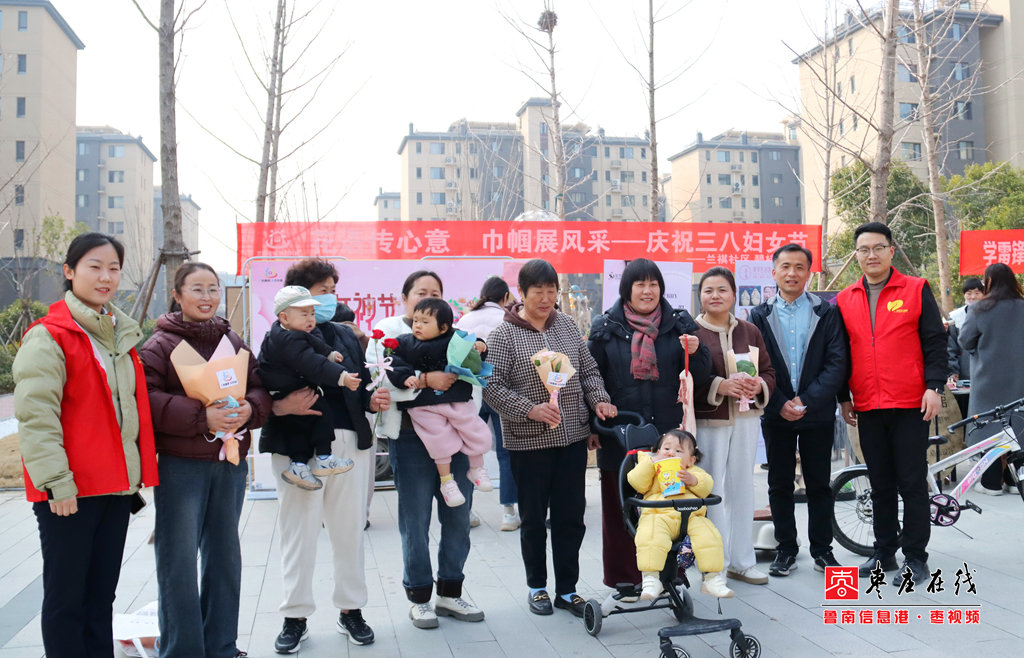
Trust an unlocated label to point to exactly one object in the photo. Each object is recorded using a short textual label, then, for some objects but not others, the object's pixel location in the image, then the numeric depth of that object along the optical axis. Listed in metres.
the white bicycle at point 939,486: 4.51
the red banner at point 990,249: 9.47
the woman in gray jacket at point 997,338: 5.70
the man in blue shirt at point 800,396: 4.08
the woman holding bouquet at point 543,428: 3.52
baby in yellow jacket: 3.00
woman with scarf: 3.61
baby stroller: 2.94
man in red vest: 3.90
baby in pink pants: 3.39
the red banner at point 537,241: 7.57
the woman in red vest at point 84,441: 2.36
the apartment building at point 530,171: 40.57
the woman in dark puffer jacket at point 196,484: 2.73
